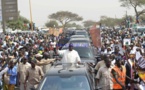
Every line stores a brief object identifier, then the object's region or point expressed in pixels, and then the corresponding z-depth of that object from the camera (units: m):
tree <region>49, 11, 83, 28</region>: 104.62
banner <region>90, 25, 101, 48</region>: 19.67
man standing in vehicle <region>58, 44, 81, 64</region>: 11.99
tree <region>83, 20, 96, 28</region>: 140.10
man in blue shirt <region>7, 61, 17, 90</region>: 11.93
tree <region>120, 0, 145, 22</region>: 84.32
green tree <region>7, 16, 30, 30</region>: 82.25
